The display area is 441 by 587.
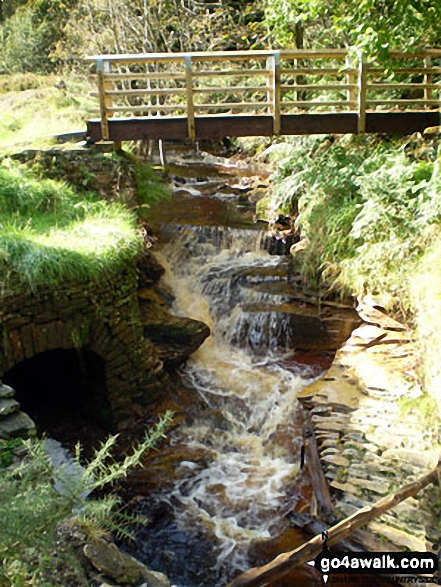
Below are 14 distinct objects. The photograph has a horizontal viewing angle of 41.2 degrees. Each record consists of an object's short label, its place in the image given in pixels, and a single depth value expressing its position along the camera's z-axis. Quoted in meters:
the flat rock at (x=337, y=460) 5.77
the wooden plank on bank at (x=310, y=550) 3.80
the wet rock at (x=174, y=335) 8.37
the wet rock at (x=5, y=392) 5.12
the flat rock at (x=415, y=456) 5.44
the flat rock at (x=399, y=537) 4.82
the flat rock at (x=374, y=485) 5.39
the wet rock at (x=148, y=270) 9.47
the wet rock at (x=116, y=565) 3.45
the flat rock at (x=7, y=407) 4.85
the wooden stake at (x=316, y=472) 5.54
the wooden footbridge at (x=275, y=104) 9.34
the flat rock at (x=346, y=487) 5.47
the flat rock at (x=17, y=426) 4.68
